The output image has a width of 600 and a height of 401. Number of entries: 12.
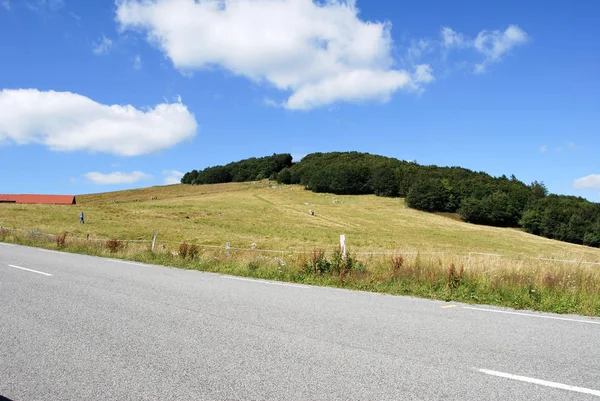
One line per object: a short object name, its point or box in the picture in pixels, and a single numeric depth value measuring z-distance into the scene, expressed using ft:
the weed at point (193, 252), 55.83
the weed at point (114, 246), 65.67
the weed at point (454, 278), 33.50
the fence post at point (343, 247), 43.56
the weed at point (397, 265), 37.80
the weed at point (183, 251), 56.29
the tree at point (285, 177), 437.99
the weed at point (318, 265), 41.73
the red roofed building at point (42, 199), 267.18
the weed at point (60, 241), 73.10
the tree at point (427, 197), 305.73
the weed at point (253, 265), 45.24
